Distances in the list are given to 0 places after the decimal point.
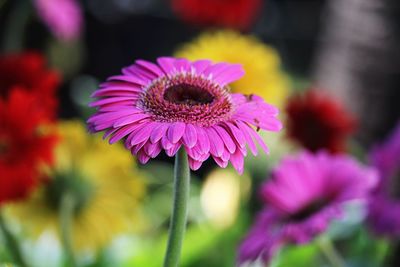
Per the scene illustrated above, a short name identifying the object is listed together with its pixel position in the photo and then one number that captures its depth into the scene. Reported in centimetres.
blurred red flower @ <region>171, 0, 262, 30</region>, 148
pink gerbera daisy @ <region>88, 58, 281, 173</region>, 60
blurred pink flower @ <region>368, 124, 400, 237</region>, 81
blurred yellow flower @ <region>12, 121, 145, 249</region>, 91
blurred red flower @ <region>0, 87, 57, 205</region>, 76
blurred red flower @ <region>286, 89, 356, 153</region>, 97
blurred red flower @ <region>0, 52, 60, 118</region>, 79
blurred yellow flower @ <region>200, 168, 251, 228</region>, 117
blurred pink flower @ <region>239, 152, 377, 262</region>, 78
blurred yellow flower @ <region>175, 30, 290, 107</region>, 129
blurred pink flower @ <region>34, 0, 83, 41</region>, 134
